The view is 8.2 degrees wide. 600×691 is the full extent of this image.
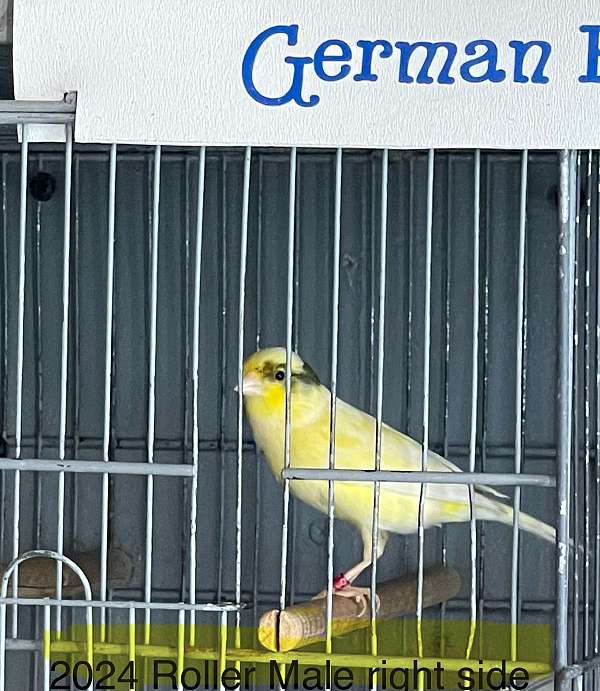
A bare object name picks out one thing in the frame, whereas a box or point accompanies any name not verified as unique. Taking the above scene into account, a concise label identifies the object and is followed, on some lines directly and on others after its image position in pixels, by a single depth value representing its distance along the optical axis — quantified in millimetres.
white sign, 1322
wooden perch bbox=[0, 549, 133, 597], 1428
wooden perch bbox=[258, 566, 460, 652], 1344
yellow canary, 1405
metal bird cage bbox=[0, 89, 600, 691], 1493
